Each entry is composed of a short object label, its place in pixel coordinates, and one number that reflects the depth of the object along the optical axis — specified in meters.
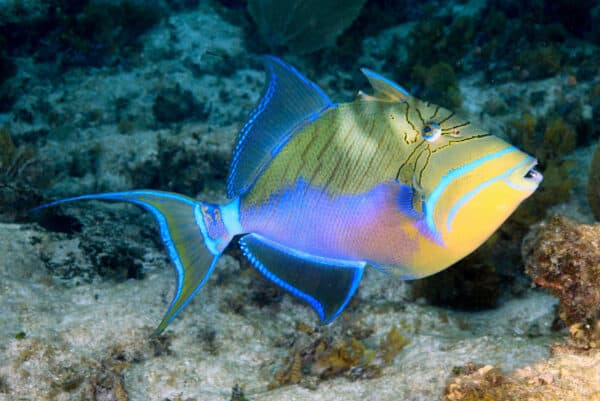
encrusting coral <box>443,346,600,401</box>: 1.08
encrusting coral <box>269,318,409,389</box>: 1.26
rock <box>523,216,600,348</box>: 1.13
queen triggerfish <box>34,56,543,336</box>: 1.02
